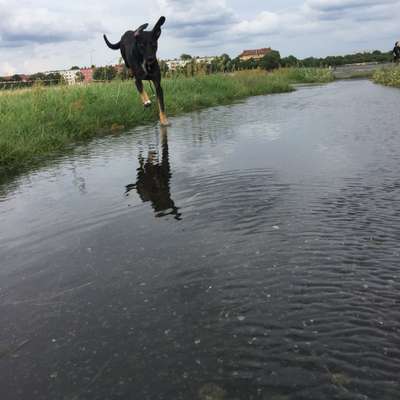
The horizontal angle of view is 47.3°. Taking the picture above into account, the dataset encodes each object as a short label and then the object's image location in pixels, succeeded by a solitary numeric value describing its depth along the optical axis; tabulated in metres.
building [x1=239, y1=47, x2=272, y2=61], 97.46
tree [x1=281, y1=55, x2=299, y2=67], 49.44
